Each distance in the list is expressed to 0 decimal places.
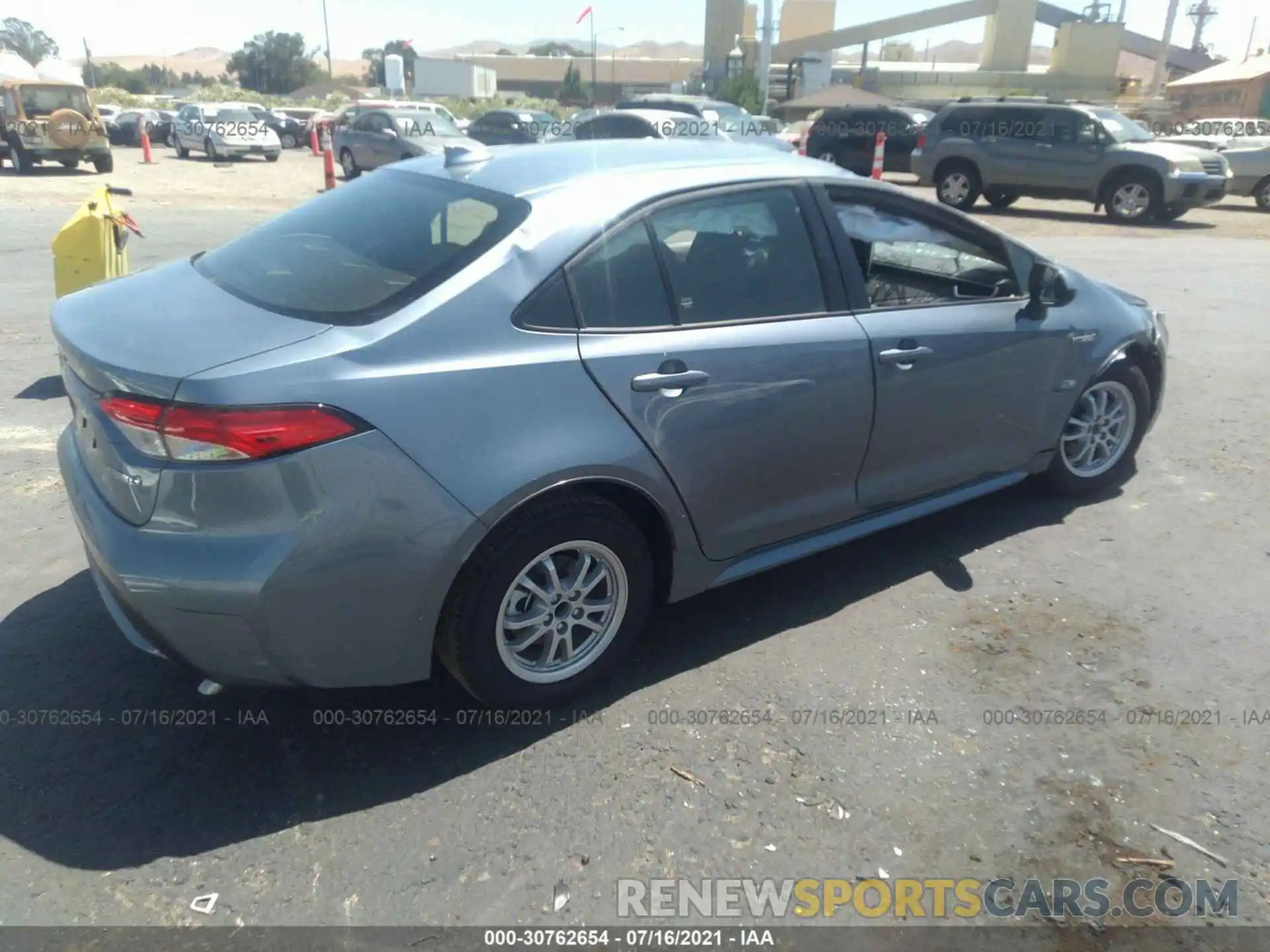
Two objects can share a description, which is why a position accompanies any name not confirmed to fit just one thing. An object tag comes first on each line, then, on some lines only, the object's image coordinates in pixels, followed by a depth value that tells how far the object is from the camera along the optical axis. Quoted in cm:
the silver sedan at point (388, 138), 2145
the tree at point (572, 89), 7675
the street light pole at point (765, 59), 5247
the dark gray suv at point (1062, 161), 1552
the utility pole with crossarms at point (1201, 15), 9412
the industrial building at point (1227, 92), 4812
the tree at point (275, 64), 9094
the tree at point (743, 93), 5256
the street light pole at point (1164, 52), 7056
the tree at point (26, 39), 10694
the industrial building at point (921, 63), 6969
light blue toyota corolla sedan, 253
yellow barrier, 597
